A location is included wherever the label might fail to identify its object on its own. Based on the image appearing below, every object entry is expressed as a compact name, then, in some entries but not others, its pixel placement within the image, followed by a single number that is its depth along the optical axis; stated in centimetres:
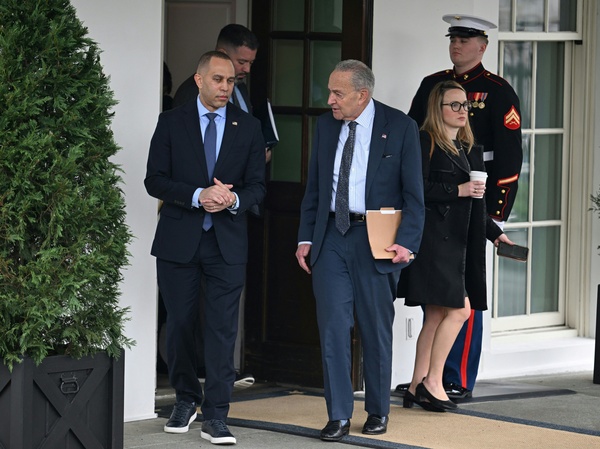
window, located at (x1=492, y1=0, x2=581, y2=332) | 1446
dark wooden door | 1262
